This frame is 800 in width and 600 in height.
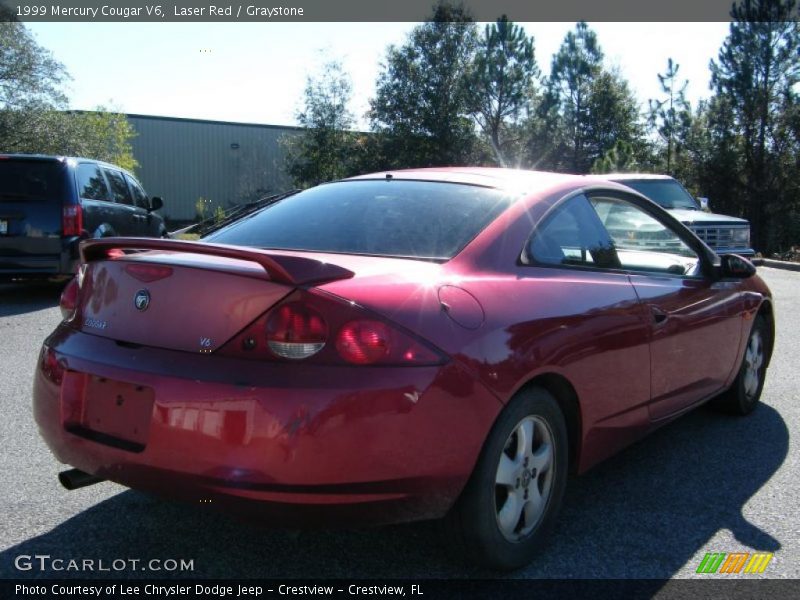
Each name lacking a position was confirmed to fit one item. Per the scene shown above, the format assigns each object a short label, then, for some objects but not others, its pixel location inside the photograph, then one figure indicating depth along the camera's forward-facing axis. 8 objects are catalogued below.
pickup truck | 11.75
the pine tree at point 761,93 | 28.02
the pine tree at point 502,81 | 40.91
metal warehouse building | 35.94
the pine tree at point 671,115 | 36.09
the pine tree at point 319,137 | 35.00
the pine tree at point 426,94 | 38.09
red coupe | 2.31
